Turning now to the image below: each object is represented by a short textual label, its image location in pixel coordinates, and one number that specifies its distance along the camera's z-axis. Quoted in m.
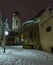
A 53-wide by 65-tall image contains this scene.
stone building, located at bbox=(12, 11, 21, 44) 24.07
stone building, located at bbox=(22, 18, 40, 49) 10.64
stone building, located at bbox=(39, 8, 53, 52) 8.38
